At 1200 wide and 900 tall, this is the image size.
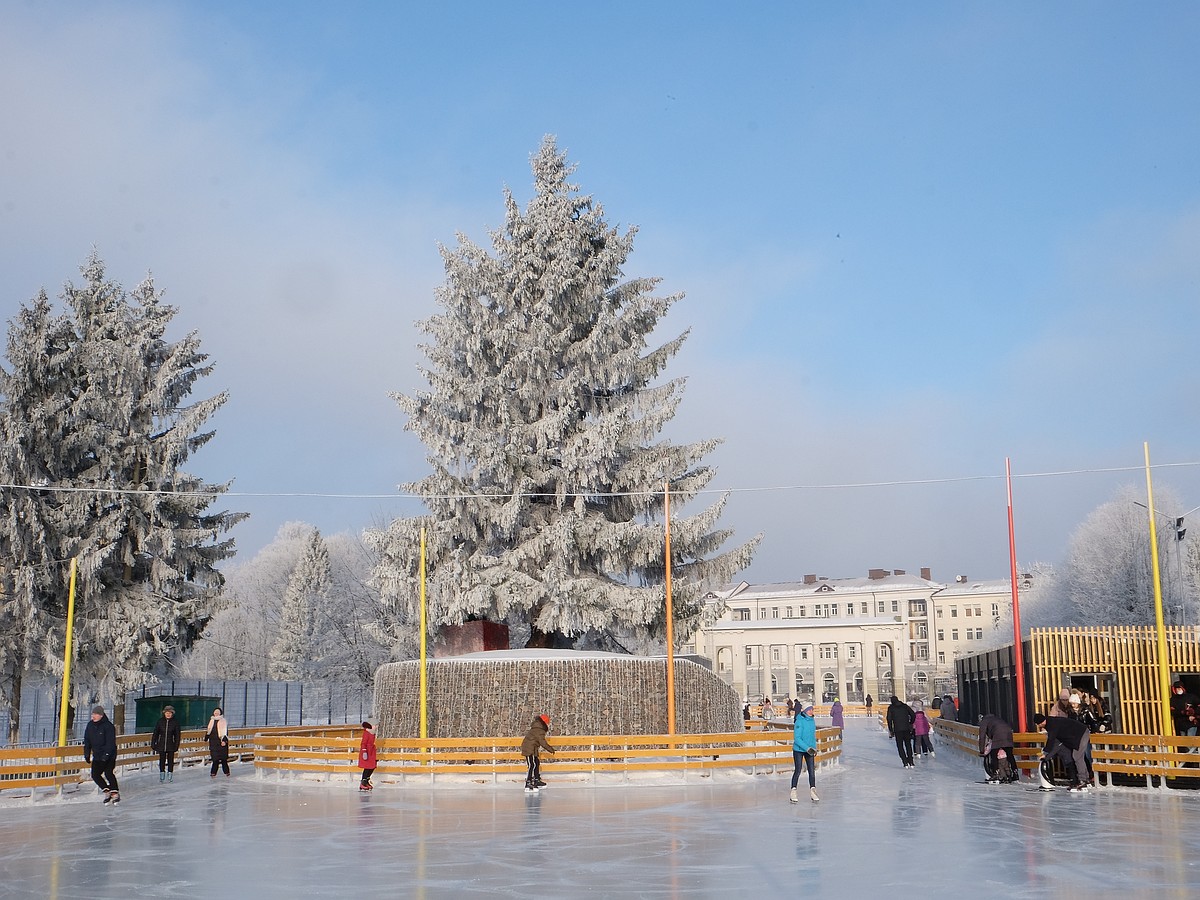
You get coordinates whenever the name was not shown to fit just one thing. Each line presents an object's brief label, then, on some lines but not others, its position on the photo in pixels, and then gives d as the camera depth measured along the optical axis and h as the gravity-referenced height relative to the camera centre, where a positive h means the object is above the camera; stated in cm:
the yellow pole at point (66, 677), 2506 -49
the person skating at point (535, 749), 2348 -200
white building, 10675 +74
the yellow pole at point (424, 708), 2682 -135
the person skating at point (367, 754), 2481 -217
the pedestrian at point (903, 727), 3053 -221
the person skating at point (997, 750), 2438 -224
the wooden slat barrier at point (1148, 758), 2153 -219
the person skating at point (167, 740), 2945 -217
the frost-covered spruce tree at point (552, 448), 3462 +600
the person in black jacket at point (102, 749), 2178 -176
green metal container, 3588 -179
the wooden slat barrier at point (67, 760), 2361 -242
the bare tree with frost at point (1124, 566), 5794 +363
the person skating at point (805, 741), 2058 -170
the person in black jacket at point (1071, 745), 2144 -191
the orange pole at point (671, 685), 2658 -89
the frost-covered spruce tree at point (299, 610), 7194 +252
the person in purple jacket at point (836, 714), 4088 -245
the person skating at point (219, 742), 2930 -222
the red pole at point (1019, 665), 2642 -56
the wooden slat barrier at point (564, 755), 2555 -237
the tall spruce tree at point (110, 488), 3428 +495
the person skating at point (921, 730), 3375 -255
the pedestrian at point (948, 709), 4505 -262
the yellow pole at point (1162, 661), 2298 -45
